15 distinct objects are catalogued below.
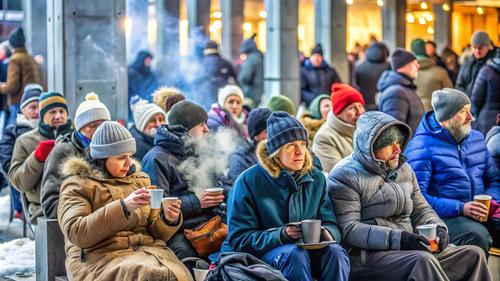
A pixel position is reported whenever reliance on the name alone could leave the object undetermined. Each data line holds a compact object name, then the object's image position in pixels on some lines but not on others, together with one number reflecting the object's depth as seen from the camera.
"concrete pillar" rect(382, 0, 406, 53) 25.23
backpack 6.21
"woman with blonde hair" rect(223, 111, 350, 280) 6.47
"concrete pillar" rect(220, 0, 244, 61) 25.41
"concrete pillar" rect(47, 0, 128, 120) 10.30
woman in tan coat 6.53
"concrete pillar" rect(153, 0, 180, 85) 20.62
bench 7.42
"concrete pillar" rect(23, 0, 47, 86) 20.36
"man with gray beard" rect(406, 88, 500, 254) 7.83
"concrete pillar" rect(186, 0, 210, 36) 22.84
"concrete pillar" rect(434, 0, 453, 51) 28.42
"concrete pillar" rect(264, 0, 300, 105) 18.03
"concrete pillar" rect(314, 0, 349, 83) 21.16
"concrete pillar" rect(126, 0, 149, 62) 21.85
